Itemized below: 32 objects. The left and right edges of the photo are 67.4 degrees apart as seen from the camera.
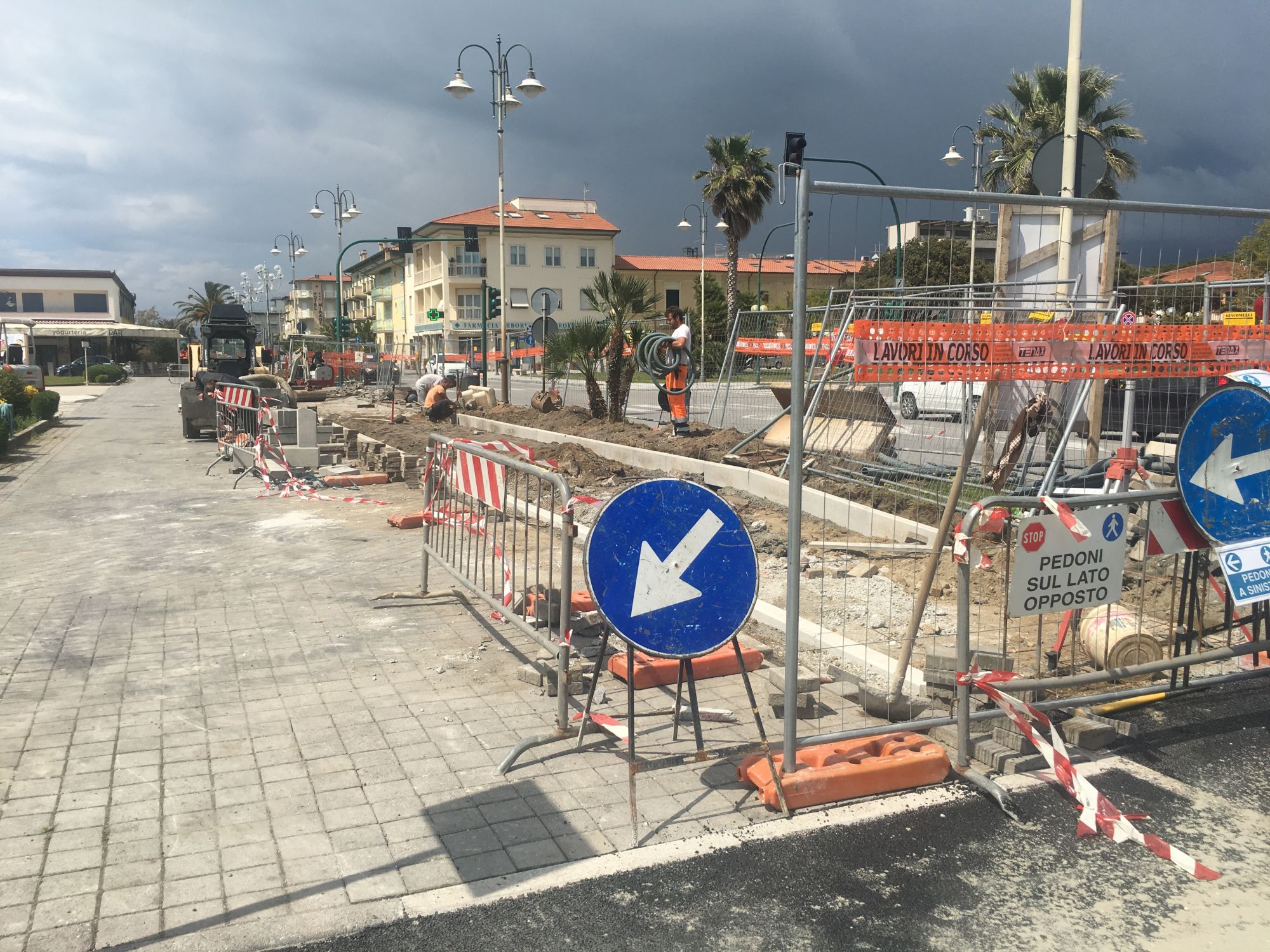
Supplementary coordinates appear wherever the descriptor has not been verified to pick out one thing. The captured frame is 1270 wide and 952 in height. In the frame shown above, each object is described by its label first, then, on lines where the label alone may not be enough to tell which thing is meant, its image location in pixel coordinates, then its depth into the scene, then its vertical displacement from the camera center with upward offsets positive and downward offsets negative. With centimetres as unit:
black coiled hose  1520 -13
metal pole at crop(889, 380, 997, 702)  482 -100
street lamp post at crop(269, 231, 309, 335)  5822 +629
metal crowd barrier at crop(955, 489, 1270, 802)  440 -163
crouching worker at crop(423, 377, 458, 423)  1958 -104
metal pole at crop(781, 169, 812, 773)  399 -61
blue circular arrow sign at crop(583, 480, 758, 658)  428 -97
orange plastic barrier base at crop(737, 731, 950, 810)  417 -187
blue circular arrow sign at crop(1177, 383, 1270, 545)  516 -62
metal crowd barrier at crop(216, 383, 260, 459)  1627 -113
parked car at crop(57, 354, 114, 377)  7431 -89
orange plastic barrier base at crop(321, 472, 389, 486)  1384 -182
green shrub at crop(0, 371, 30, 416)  2303 -88
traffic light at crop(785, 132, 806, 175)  1027 +227
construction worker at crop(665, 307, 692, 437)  1508 -23
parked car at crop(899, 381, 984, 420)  817 -44
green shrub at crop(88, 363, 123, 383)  5975 -113
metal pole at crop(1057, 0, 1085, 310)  1070 +296
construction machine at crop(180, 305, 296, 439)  2706 +21
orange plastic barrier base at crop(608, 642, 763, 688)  565 -188
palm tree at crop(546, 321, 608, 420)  1925 +10
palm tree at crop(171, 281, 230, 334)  11488 +655
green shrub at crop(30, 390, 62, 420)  2527 -130
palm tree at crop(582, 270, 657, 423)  1806 +83
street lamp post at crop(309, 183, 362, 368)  4452 +661
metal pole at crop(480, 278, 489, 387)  2948 +75
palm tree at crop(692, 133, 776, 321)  5131 +905
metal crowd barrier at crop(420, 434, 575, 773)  484 -128
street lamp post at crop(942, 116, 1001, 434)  720 -31
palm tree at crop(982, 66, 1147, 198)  3312 +817
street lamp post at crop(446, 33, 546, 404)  2389 +662
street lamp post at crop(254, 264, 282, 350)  6469 +515
